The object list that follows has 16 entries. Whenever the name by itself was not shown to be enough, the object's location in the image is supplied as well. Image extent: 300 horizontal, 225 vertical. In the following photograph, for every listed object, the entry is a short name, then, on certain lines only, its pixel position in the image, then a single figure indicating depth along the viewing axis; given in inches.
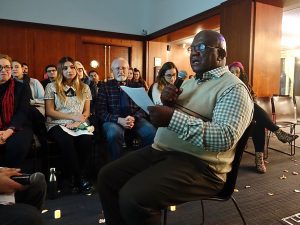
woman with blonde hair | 92.7
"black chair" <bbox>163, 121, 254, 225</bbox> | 51.1
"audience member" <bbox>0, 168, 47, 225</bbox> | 37.6
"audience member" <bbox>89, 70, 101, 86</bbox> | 210.5
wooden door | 256.2
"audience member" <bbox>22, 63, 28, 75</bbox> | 196.9
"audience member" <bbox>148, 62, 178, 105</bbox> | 122.0
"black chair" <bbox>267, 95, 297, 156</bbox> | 147.3
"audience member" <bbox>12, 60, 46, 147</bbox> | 98.5
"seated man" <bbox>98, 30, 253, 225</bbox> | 43.6
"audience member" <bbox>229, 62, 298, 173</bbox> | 116.9
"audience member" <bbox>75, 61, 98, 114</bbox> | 150.3
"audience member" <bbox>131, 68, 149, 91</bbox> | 210.8
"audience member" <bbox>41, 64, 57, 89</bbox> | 170.7
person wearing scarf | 84.7
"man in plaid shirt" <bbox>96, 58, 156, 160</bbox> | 97.2
